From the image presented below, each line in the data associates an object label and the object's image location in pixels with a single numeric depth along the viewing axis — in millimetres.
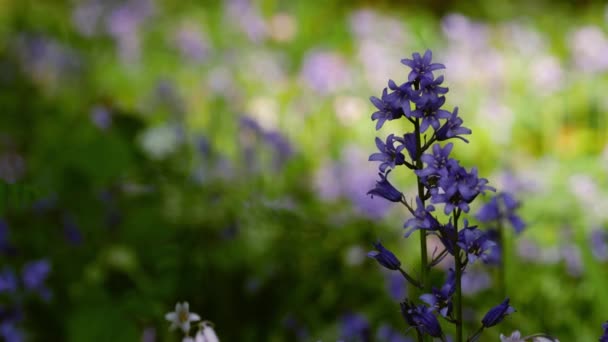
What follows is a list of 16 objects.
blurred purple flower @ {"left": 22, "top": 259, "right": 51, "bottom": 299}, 2184
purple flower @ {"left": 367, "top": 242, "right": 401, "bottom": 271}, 1184
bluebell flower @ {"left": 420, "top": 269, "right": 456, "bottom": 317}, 1121
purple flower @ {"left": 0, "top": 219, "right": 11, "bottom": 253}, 2524
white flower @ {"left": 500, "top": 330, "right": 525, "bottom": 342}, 1128
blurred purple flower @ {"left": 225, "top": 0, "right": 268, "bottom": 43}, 5941
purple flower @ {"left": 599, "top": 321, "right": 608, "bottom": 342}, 1097
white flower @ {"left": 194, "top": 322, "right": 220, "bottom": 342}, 1245
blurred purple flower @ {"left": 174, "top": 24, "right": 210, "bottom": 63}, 5791
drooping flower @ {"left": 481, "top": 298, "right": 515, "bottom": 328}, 1161
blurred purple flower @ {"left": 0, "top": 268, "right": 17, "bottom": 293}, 2066
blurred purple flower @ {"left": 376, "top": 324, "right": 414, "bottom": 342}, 2145
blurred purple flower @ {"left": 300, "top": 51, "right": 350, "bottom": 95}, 4846
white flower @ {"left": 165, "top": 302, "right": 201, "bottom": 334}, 1251
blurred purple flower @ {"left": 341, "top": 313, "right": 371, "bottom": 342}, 2119
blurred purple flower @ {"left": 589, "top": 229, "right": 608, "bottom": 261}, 2764
